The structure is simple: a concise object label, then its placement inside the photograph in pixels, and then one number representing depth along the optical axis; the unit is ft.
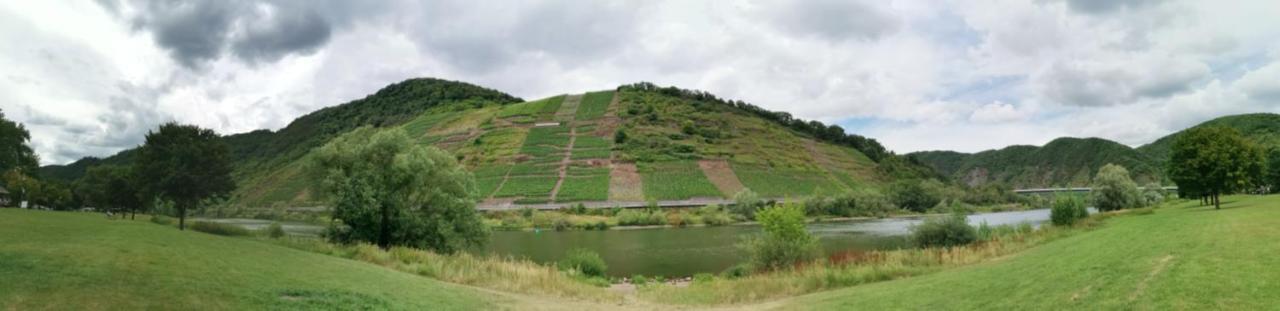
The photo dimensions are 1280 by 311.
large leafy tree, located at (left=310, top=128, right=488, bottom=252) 122.01
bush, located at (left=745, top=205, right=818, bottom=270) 111.55
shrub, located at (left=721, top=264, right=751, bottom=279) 114.20
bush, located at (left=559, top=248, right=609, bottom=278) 129.59
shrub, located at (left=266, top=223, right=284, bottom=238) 123.14
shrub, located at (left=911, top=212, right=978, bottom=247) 128.26
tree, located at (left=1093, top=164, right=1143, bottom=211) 230.48
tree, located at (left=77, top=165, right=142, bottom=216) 206.08
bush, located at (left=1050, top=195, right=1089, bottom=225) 151.74
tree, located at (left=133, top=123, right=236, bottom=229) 142.51
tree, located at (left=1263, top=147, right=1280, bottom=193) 225.11
